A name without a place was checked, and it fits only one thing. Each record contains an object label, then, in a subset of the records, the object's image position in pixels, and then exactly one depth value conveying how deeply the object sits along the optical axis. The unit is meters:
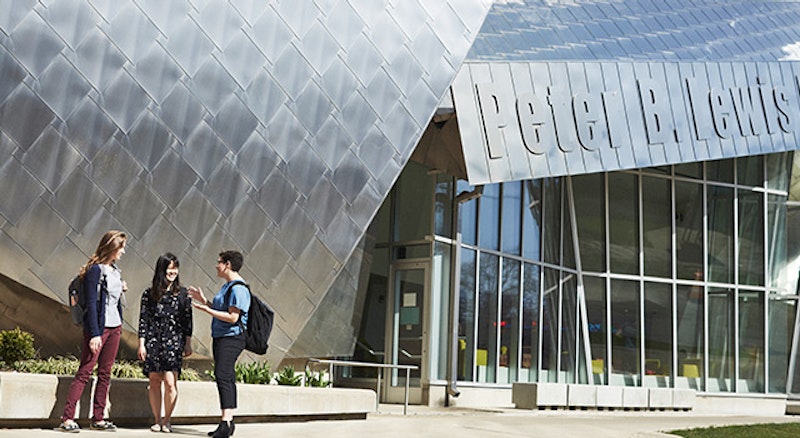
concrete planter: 8.67
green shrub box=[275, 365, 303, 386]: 12.45
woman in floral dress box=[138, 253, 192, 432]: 9.13
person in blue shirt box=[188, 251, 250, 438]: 8.84
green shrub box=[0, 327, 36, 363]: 9.68
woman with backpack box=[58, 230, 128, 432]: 8.66
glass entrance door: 18.11
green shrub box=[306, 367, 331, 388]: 13.26
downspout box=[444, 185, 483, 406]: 18.12
